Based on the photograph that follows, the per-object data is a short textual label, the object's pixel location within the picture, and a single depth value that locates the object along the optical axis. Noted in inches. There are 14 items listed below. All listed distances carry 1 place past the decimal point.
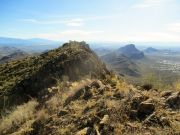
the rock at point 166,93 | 163.0
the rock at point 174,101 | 143.2
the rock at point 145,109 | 138.4
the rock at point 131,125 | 126.7
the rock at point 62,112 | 164.4
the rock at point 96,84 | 201.5
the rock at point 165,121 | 125.6
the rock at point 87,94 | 186.7
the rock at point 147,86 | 218.8
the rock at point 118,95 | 166.5
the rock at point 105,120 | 132.5
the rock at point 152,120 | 128.1
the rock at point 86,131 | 129.4
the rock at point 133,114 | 137.9
